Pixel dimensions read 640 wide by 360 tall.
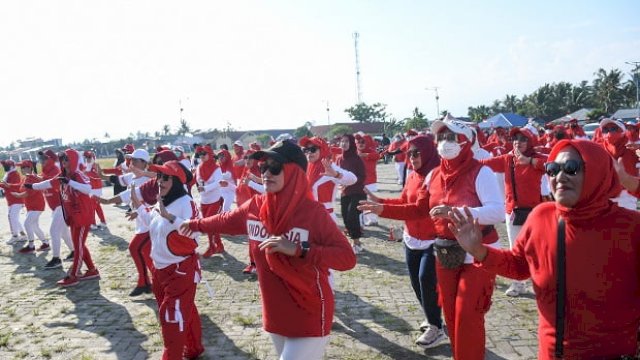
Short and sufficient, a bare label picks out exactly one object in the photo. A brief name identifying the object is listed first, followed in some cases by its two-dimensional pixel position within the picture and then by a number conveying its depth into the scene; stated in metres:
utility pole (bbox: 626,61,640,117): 69.16
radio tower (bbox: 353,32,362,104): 80.00
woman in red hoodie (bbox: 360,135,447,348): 4.70
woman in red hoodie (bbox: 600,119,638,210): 7.91
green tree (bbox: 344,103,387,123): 91.38
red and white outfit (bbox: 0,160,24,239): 11.06
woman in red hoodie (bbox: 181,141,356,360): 3.06
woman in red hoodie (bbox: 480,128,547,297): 6.02
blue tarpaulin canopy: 44.44
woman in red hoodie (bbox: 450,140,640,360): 2.25
